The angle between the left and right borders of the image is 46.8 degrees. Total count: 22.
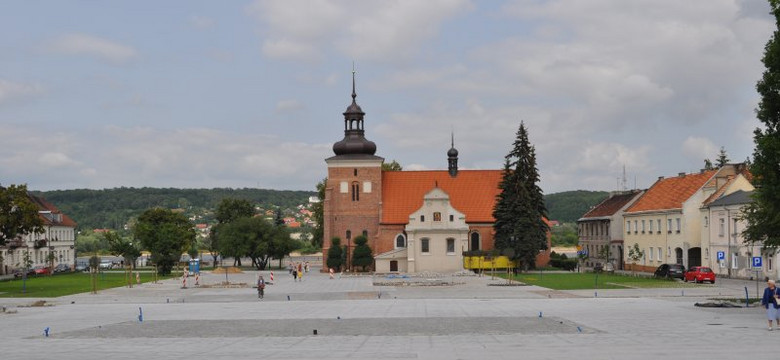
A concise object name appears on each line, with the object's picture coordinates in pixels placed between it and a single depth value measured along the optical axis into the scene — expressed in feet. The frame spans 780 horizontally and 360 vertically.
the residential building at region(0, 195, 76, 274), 311.88
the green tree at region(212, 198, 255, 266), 403.13
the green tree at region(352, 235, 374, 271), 288.92
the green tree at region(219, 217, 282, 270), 320.29
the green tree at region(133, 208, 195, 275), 277.64
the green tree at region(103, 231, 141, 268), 334.85
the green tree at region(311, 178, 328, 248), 363.35
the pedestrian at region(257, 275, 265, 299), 161.39
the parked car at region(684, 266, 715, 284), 192.85
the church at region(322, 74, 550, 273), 288.92
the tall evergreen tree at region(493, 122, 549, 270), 272.10
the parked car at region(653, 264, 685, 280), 212.43
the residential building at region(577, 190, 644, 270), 306.35
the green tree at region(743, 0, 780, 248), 110.42
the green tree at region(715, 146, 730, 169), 371.76
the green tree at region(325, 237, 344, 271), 290.95
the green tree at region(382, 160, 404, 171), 392.88
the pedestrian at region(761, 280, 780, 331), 89.35
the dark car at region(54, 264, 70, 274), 332.80
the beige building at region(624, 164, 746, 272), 245.65
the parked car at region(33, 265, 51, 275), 305.65
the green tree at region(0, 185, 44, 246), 177.99
